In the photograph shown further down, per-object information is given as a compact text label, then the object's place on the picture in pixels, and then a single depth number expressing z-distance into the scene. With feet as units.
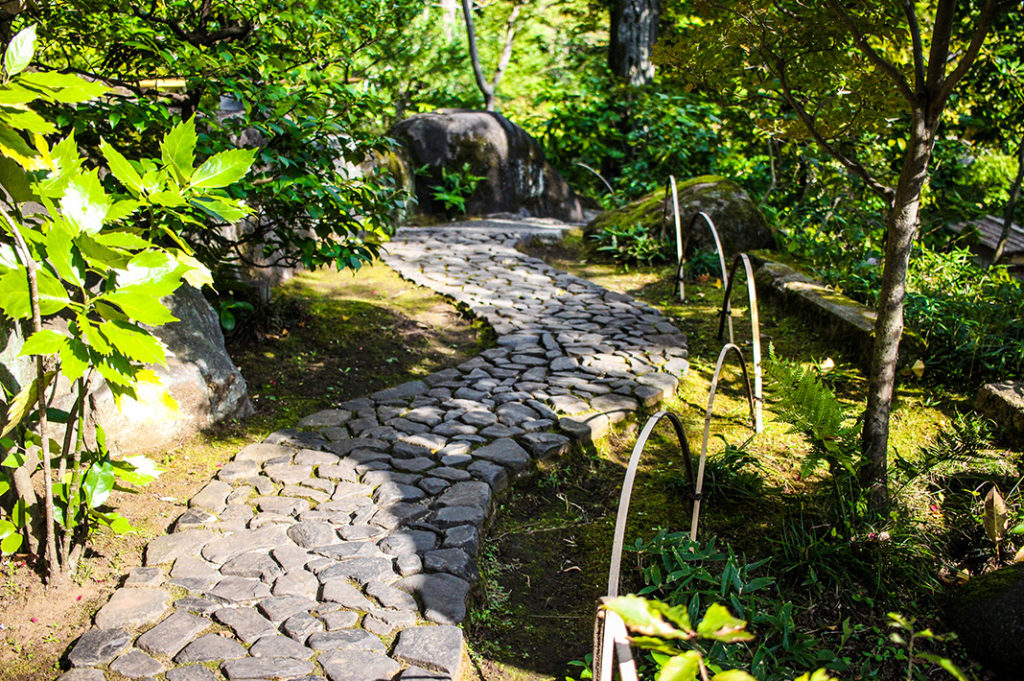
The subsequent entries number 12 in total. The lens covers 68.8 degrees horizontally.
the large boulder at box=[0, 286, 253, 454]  11.87
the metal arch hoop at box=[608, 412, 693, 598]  6.16
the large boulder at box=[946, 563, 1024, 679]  9.13
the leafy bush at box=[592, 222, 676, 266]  26.07
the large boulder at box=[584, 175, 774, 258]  25.62
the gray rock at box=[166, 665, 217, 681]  7.67
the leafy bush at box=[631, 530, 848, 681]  8.76
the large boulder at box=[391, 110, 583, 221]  34.22
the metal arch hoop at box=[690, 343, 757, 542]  10.45
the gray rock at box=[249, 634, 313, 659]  8.13
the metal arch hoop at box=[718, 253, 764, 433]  14.07
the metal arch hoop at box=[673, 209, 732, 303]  21.62
